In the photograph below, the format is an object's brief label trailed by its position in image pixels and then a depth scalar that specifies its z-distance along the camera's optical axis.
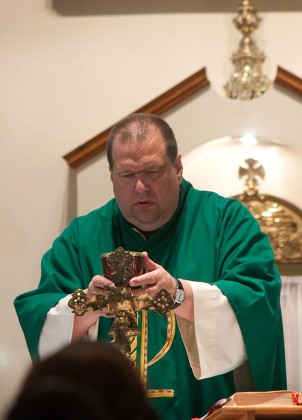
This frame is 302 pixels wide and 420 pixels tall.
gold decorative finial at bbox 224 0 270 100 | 8.33
